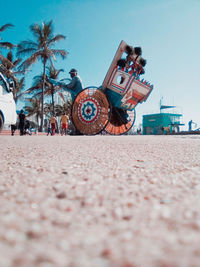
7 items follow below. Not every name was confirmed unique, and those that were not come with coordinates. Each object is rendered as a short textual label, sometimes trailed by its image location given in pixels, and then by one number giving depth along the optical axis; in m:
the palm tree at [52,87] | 18.39
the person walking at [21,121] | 7.96
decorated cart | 6.26
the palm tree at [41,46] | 14.61
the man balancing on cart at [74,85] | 6.55
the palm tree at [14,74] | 14.98
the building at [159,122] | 25.22
